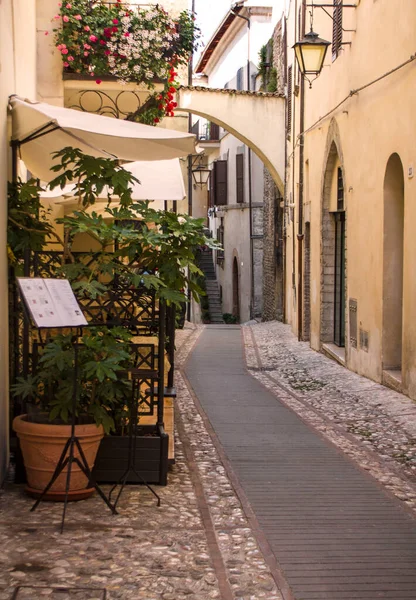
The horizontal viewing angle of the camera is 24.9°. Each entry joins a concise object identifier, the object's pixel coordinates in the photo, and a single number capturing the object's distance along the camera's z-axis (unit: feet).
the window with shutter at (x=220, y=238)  122.74
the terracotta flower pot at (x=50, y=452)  19.21
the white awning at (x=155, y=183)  31.58
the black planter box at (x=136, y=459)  21.13
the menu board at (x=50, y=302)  17.39
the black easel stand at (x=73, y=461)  18.53
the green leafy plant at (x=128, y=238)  20.62
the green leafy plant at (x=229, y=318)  113.39
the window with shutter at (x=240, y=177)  107.04
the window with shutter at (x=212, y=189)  119.96
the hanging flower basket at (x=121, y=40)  38.42
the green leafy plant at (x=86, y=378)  19.40
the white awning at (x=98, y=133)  20.57
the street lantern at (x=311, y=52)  45.55
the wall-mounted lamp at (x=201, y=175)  86.33
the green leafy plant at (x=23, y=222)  21.62
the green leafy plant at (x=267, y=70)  86.22
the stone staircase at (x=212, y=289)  117.19
